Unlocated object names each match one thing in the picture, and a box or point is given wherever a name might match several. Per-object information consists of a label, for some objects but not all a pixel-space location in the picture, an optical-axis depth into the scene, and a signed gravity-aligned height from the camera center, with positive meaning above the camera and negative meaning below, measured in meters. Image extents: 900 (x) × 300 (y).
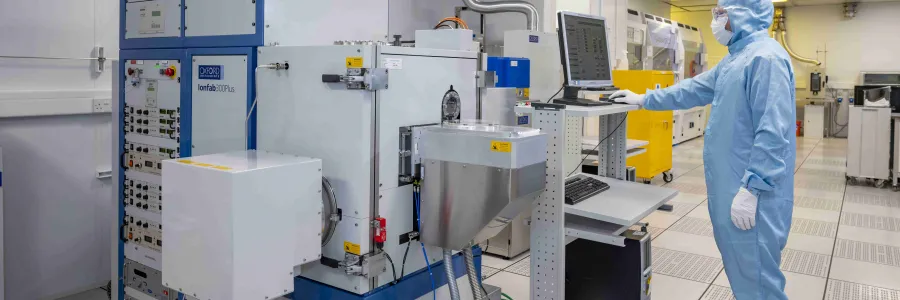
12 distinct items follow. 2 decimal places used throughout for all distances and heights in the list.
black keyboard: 2.43 -0.26
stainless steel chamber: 1.84 -0.17
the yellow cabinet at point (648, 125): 5.88 -0.02
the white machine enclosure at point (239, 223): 1.75 -0.30
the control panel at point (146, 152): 2.54 -0.15
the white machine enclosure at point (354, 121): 1.93 -0.01
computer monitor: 2.61 +0.30
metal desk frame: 2.15 -0.36
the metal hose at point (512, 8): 4.02 +0.71
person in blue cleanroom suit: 2.15 -0.09
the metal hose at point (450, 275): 2.10 -0.50
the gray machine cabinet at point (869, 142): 6.30 -0.16
